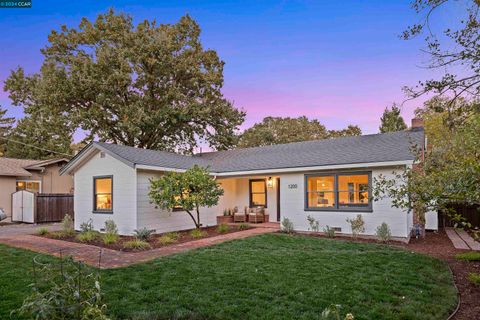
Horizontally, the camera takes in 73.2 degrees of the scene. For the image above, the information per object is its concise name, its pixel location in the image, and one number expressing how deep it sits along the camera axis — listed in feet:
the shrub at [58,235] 36.76
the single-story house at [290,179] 36.40
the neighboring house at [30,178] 60.59
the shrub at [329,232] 36.14
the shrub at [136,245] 29.73
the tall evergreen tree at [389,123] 108.58
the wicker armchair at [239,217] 50.14
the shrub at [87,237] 33.83
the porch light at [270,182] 51.06
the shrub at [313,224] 38.95
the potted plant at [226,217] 49.83
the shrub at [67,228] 37.59
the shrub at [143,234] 33.68
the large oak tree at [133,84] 66.33
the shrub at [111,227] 37.50
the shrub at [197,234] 36.68
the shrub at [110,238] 32.42
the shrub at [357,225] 35.35
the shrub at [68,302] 8.36
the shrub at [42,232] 38.55
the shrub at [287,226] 39.55
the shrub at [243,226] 42.54
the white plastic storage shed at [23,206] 56.90
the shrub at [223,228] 39.93
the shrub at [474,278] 19.40
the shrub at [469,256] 25.67
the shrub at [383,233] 33.19
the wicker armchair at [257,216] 49.47
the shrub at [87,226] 39.09
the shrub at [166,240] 32.53
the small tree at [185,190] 36.60
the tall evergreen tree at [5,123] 132.93
